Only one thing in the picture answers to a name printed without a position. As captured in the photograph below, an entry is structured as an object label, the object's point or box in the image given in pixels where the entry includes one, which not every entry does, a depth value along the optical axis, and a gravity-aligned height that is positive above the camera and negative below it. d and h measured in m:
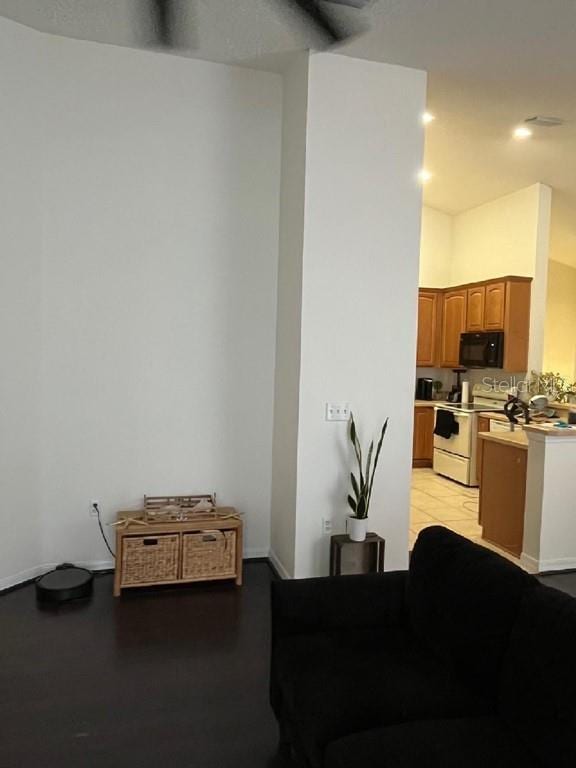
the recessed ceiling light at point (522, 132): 4.61 +2.04
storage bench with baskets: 3.33 -1.12
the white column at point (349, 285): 3.29 +0.51
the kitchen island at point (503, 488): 4.10 -0.86
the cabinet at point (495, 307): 6.19 +0.76
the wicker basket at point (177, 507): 3.45 -0.91
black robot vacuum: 3.19 -1.29
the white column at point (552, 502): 3.76 -0.84
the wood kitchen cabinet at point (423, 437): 7.39 -0.85
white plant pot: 3.24 -0.91
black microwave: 6.23 +0.29
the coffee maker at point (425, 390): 7.68 -0.24
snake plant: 3.29 -0.64
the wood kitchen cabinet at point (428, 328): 7.54 +0.60
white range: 6.40 -0.81
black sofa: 1.45 -0.96
